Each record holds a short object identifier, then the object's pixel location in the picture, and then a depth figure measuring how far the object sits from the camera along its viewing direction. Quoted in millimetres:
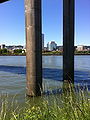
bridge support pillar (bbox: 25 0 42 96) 6489
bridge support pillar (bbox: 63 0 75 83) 9418
